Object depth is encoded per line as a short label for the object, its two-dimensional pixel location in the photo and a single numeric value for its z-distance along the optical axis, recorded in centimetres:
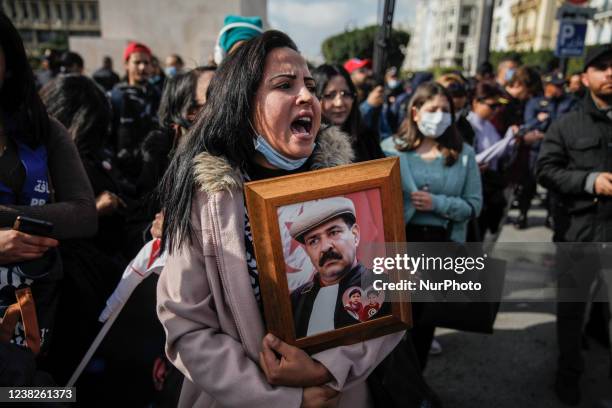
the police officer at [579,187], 261
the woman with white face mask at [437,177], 258
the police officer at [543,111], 564
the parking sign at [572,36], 687
